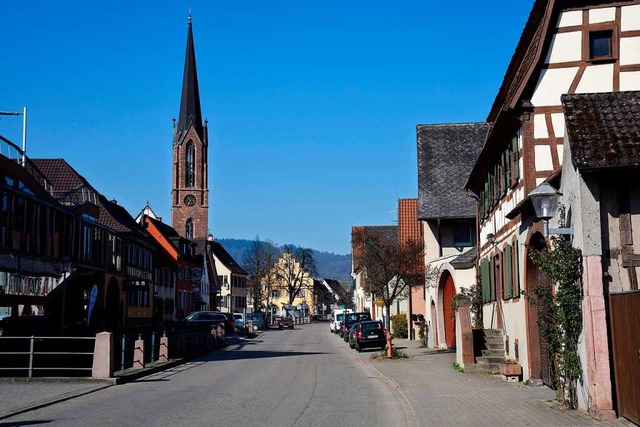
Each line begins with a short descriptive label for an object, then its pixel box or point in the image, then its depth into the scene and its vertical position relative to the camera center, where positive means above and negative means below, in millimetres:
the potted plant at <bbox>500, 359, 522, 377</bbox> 20016 -1211
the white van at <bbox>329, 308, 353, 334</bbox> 67112 +142
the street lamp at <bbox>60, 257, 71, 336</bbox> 26575 +2066
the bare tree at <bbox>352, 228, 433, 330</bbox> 33469 +2418
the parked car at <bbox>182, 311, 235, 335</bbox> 56778 +556
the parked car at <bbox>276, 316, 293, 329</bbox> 88562 +263
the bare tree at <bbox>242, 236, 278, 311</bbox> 107062 +7438
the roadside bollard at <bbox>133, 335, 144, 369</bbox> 24531 -824
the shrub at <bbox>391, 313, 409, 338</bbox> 50281 -258
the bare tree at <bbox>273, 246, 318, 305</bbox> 121688 +7977
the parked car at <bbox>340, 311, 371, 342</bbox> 53438 +287
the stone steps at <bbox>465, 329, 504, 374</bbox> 23109 -986
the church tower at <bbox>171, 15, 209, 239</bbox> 110000 +22296
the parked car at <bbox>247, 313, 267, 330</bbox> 77806 +511
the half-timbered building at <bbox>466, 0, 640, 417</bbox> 18578 +5426
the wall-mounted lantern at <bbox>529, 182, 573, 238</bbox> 13695 +1919
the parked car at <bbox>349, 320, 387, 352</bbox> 39156 -609
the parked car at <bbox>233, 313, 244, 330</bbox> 65969 +467
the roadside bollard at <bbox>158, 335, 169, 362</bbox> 27625 -793
